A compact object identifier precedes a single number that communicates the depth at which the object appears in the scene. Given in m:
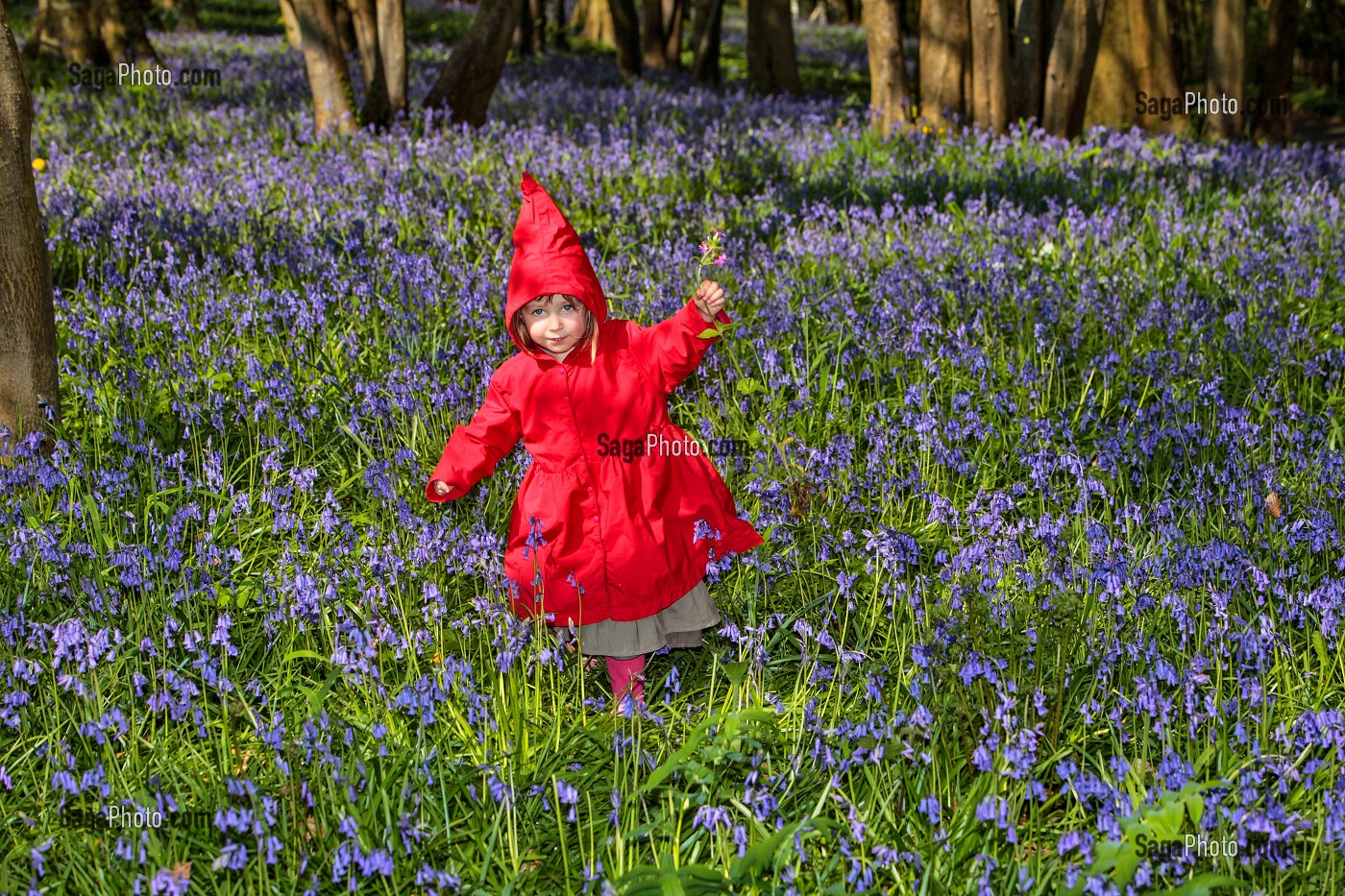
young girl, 3.20
